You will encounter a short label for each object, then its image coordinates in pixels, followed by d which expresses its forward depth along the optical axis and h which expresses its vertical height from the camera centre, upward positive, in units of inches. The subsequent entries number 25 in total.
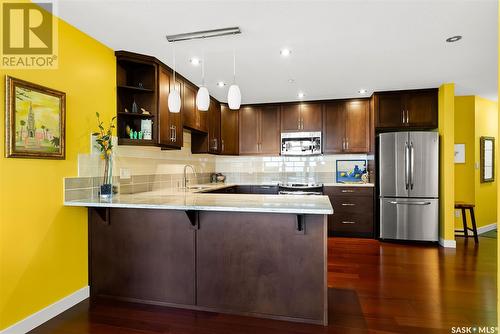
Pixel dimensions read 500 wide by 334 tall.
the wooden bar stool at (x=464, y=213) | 171.8 -28.8
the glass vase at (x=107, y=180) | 101.3 -5.0
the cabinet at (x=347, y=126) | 190.5 +27.9
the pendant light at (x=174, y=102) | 90.6 +21.3
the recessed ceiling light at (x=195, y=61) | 120.3 +46.3
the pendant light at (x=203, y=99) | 87.4 +21.3
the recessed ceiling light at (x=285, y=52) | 110.5 +46.0
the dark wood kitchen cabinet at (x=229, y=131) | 203.2 +26.2
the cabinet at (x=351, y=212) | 180.9 -29.3
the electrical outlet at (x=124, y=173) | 118.0 -2.6
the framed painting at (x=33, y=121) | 73.9 +13.3
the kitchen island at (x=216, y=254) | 84.1 -28.5
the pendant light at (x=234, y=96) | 84.9 +21.5
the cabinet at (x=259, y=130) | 205.2 +27.6
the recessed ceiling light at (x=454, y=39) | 100.8 +46.7
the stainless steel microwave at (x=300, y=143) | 195.9 +16.9
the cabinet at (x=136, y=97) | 116.7 +30.5
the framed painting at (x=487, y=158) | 195.6 +6.0
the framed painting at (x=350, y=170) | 201.9 -2.4
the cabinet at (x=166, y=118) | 122.1 +22.4
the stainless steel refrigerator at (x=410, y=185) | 165.8 -11.1
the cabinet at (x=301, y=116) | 197.9 +36.1
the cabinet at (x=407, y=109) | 170.9 +35.9
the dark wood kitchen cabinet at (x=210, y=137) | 180.1 +19.8
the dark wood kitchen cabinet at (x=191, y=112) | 147.1 +30.9
